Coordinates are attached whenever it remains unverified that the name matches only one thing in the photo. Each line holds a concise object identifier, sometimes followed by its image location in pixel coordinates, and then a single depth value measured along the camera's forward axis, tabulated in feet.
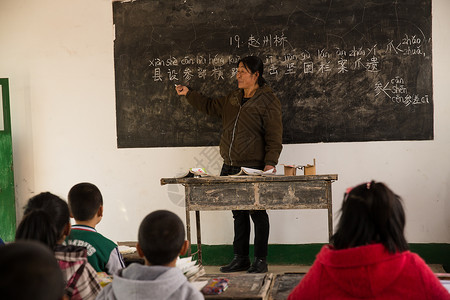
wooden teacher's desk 11.55
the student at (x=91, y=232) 7.07
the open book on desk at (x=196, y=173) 12.19
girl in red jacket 5.13
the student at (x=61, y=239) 5.57
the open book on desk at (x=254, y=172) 11.83
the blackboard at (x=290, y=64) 13.62
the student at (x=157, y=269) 5.05
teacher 12.76
